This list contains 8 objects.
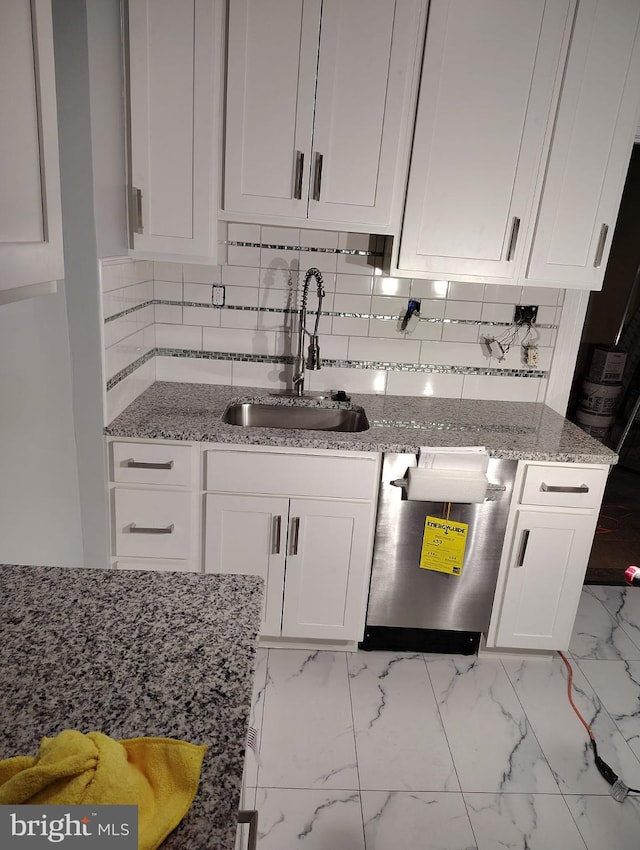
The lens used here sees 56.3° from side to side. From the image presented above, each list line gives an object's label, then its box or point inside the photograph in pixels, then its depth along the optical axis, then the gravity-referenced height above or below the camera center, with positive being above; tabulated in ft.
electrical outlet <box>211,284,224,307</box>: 8.23 -1.01
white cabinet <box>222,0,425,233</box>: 6.35 +1.24
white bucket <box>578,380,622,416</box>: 14.79 -3.49
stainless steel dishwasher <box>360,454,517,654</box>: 7.09 -3.98
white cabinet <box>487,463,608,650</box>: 7.11 -3.60
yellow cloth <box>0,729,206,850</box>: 2.14 -2.02
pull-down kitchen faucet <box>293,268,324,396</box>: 7.77 -1.58
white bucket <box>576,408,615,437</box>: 15.03 -4.16
